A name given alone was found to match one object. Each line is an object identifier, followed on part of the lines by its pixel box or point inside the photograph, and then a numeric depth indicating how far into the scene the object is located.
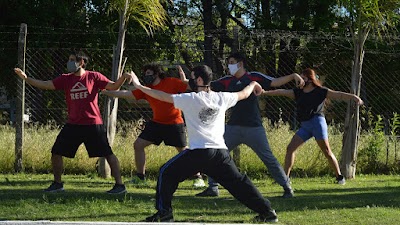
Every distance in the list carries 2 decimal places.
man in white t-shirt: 7.29
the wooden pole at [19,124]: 12.40
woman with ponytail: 10.71
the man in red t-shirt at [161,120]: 10.07
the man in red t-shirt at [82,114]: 9.34
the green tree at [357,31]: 11.90
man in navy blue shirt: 9.27
